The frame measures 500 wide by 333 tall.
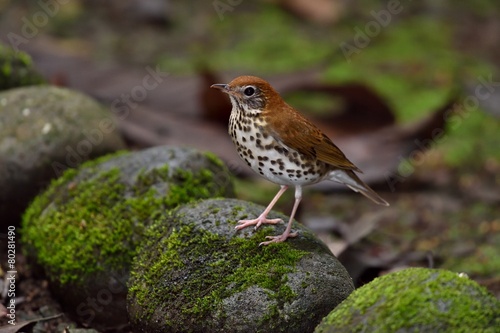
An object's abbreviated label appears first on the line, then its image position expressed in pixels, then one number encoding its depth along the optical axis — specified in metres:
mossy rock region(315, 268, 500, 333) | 7.32
